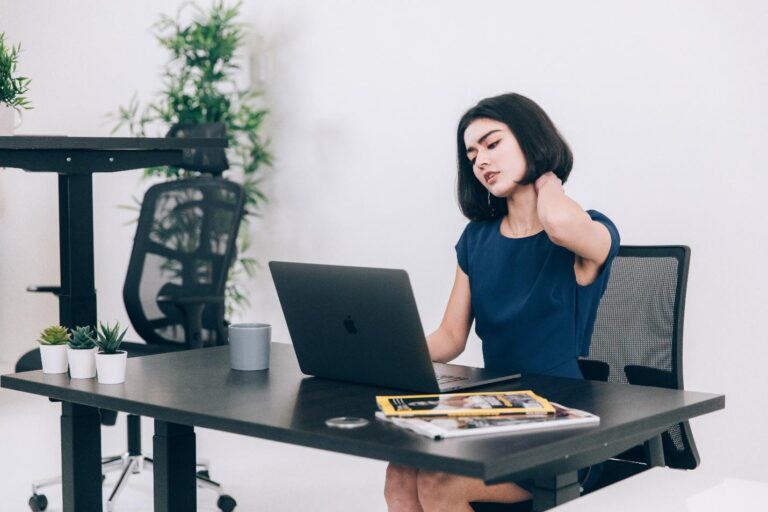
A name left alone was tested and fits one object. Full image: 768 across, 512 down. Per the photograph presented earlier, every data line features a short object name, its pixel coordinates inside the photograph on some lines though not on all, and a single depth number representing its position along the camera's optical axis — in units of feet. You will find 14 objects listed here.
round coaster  4.79
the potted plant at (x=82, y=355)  6.14
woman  6.95
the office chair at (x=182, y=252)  11.50
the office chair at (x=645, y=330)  7.13
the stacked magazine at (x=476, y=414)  4.62
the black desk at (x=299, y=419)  4.37
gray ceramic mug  6.52
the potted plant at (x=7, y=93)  9.75
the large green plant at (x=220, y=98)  14.84
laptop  5.49
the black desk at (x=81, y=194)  9.39
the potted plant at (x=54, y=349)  6.31
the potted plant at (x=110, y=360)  6.00
